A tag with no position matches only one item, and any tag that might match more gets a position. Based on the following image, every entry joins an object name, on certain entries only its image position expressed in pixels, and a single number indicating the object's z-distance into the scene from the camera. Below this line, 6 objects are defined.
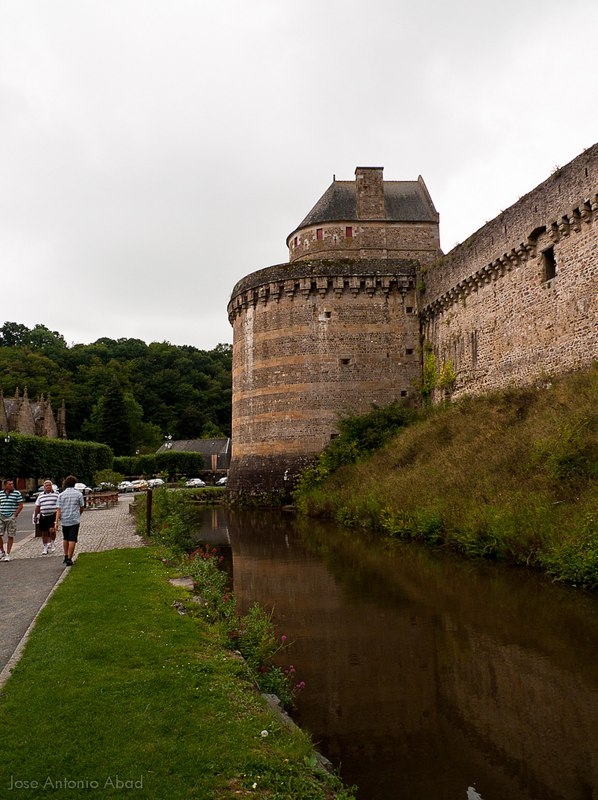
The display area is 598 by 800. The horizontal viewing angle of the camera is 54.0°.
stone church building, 52.03
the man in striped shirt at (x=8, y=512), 11.46
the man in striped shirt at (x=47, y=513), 11.88
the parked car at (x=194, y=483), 49.55
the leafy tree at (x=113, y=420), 65.94
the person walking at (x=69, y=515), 10.53
